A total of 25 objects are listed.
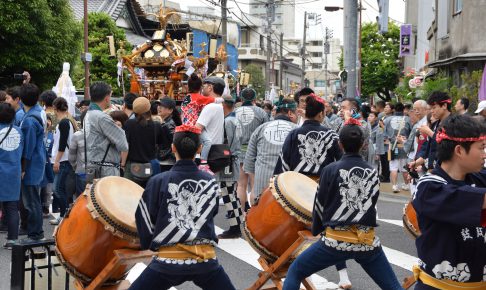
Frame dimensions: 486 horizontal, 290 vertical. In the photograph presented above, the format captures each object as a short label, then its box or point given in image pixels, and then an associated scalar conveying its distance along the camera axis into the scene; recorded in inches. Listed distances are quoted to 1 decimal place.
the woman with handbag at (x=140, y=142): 361.1
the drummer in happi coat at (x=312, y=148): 290.0
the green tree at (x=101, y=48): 1697.8
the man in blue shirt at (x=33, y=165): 352.2
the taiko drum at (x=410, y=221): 256.1
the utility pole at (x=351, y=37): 737.6
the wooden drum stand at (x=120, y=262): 216.3
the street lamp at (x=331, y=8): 1430.9
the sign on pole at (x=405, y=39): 1412.4
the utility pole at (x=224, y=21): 1099.9
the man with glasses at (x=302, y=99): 355.3
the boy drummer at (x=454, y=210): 147.4
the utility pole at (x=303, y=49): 2454.0
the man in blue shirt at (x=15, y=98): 391.5
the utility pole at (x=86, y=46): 1048.5
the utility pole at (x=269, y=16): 1982.0
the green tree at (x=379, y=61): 2169.0
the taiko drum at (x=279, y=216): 245.8
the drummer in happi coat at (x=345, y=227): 217.8
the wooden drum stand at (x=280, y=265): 242.2
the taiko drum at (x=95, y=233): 218.1
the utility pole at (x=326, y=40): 3315.9
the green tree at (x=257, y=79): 3048.5
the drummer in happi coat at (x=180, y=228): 193.8
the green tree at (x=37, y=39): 1088.8
